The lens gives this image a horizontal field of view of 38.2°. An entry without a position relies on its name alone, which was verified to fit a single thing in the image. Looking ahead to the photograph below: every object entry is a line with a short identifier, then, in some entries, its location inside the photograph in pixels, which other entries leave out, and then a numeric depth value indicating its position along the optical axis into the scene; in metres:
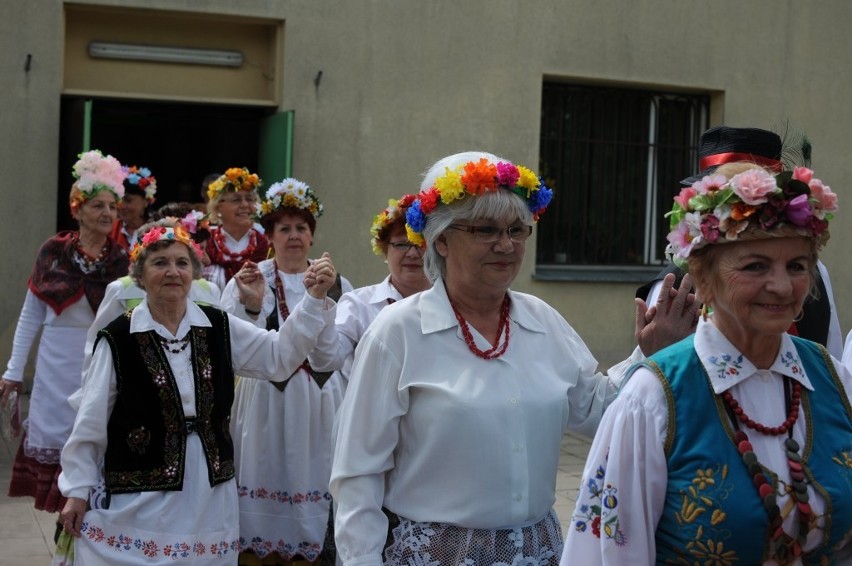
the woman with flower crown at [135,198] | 9.30
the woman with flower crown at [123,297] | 5.77
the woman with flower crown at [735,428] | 2.57
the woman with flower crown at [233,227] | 7.87
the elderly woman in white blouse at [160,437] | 4.71
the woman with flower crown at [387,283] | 5.35
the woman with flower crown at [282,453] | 6.03
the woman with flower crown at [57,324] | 7.21
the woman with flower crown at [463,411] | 3.32
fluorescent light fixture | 11.17
